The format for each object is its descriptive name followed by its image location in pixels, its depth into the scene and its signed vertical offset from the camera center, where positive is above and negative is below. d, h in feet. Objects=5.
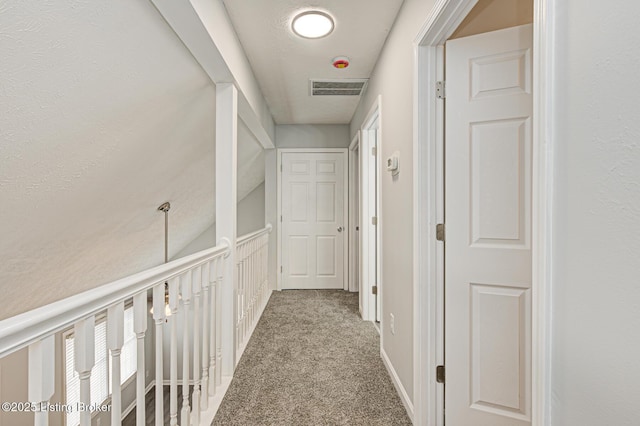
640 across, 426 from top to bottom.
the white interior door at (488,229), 4.76 -0.31
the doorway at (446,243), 4.73 -0.57
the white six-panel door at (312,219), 15.07 -0.49
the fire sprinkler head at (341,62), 8.62 +3.88
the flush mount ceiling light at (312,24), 6.75 +3.92
